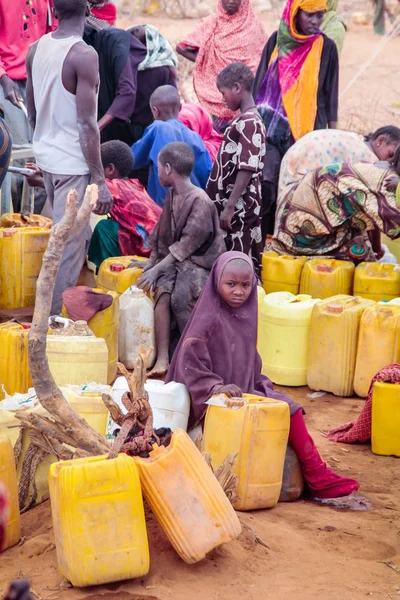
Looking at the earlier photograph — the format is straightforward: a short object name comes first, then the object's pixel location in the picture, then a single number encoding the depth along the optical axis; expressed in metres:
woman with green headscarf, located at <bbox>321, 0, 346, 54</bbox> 9.48
